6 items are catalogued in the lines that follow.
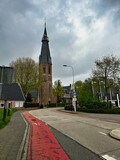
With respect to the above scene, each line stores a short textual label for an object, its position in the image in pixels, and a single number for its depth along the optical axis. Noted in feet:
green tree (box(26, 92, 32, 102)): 151.41
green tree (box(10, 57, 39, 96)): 127.75
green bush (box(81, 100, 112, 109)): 70.47
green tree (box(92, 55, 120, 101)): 73.05
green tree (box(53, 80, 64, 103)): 171.12
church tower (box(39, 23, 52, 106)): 186.80
